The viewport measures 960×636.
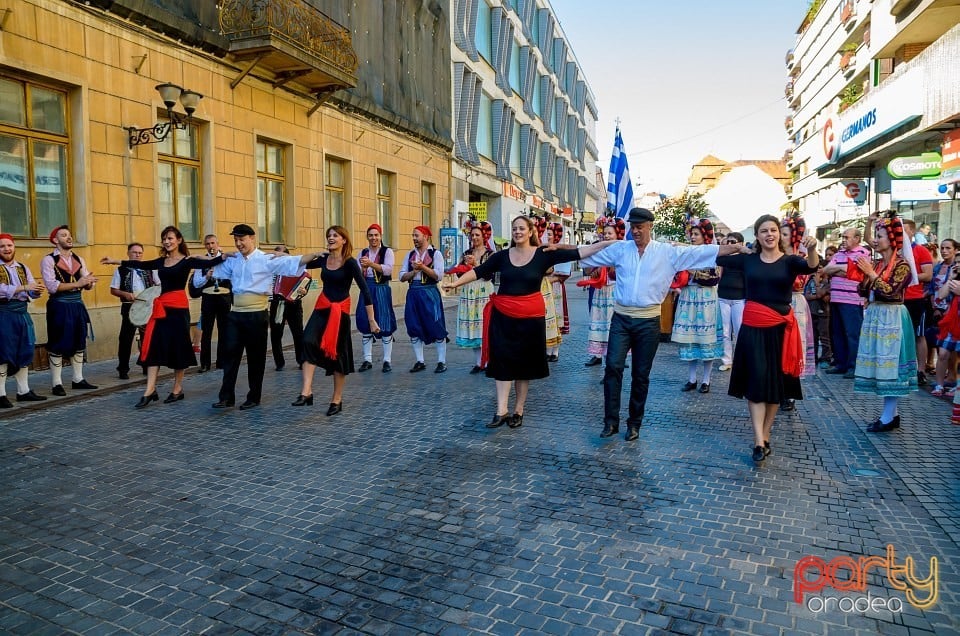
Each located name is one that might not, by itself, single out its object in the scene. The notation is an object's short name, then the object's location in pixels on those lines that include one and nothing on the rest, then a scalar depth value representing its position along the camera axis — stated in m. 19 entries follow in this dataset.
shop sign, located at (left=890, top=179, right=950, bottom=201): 16.22
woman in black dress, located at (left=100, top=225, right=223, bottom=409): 7.82
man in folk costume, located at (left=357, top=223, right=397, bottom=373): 10.02
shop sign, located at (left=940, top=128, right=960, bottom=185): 15.14
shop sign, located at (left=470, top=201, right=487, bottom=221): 28.95
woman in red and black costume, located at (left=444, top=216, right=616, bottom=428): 6.62
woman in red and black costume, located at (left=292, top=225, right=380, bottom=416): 7.45
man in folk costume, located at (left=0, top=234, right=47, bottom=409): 7.53
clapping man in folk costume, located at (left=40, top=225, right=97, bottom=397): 8.27
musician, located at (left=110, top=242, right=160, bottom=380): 9.40
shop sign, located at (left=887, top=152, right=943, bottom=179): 16.48
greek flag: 14.84
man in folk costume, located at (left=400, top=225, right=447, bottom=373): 10.01
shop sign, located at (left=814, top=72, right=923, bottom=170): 17.70
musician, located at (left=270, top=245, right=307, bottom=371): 10.59
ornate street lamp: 11.03
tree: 44.34
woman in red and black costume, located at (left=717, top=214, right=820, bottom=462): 5.59
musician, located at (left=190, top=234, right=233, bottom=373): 10.16
